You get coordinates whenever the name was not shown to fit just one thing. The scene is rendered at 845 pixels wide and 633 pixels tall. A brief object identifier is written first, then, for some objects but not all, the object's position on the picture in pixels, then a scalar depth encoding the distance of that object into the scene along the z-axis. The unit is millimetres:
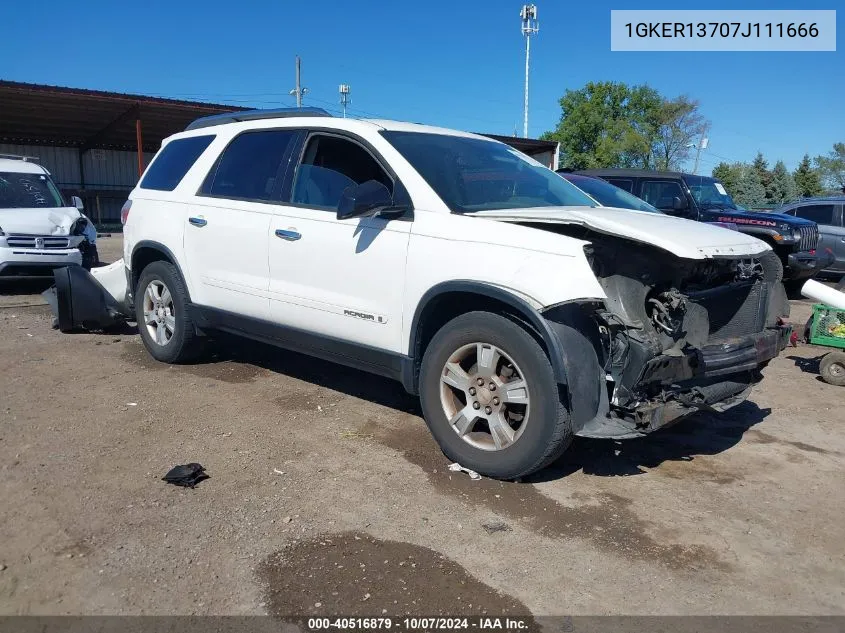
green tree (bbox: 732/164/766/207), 53938
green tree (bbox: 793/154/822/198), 58094
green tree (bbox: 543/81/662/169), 63281
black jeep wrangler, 10938
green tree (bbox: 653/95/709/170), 65375
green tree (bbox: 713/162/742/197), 58675
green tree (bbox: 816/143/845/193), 70000
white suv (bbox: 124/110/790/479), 3646
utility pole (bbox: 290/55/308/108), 52691
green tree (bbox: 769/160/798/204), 56688
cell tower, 49438
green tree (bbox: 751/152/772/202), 59375
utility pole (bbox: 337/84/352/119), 63219
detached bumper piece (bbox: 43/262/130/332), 7305
